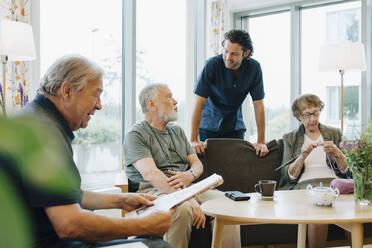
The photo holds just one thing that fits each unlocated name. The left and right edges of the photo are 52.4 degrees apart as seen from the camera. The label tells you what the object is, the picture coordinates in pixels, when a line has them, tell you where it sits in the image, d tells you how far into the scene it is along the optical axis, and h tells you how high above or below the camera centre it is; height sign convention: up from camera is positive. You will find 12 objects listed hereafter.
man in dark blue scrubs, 2.74 +0.18
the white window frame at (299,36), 4.21 +0.92
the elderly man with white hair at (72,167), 0.98 -0.14
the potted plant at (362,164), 1.79 -0.23
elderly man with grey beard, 1.99 -0.28
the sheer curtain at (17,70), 2.53 +0.32
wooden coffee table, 1.54 -0.43
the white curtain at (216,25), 4.61 +1.11
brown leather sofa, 2.72 -0.35
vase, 1.79 -0.34
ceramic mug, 1.88 -0.36
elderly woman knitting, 2.43 -0.26
